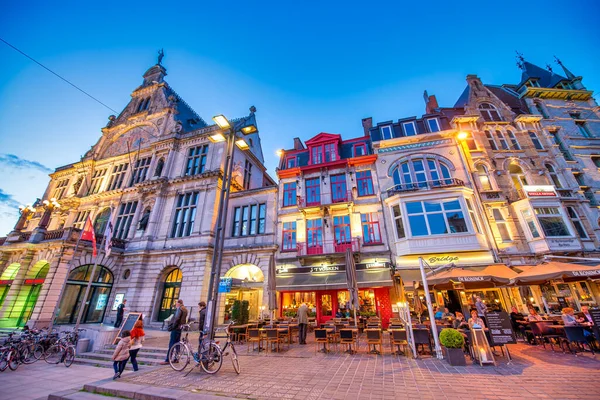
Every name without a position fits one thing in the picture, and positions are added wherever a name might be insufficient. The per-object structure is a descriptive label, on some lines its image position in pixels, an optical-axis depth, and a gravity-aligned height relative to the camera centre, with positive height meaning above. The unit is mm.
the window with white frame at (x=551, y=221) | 15180 +4859
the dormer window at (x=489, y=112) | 20359 +15078
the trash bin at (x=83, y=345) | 10172 -1242
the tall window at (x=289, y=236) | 18203 +5133
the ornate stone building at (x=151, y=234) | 18406 +6019
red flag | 13905 +4340
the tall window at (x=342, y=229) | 17359 +5328
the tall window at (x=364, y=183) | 18406 +8823
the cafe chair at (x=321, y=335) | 9299 -937
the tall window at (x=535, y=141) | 18828 +11827
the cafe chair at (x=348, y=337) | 9023 -1005
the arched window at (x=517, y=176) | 17477 +8663
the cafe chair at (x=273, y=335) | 9597 -932
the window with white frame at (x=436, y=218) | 15430 +5306
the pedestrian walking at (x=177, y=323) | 7949 -358
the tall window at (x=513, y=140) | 18812 +11998
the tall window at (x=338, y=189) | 18675 +8617
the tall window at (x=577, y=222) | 15445 +4901
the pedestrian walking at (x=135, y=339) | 7312 -771
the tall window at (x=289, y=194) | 19750 +8746
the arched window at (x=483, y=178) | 17419 +8567
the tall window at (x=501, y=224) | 15812 +4947
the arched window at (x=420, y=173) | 17469 +9127
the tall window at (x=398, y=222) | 16219 +5350
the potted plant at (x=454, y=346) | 7094 -1086
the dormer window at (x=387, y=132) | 19984 +13355
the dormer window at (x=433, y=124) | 19406 +13498
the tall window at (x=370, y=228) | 16906 +5182
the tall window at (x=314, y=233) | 17605 +5192
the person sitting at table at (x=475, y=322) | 7410 -468
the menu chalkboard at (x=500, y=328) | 7509 -667
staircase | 8672 -1578
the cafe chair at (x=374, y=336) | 8805 -956
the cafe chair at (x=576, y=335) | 8297 -993
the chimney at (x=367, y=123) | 22234 +15655
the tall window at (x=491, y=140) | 18953 +12028
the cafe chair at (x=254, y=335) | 9852 -946
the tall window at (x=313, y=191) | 19156 +8684
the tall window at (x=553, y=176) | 17422 +8605
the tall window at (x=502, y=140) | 18986 +11989
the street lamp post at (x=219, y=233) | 7137 +2421
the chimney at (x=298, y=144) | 23045 +14524
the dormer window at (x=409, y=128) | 19759 +13502
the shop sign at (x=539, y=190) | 15922 +6947
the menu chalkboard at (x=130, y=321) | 7771 -263
